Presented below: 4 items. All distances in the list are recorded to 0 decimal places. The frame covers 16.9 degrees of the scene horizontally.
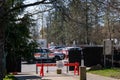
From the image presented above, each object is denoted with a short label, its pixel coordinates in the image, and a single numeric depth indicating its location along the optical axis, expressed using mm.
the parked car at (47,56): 48203
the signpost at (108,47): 29923
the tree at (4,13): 12414
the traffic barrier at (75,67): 27819
